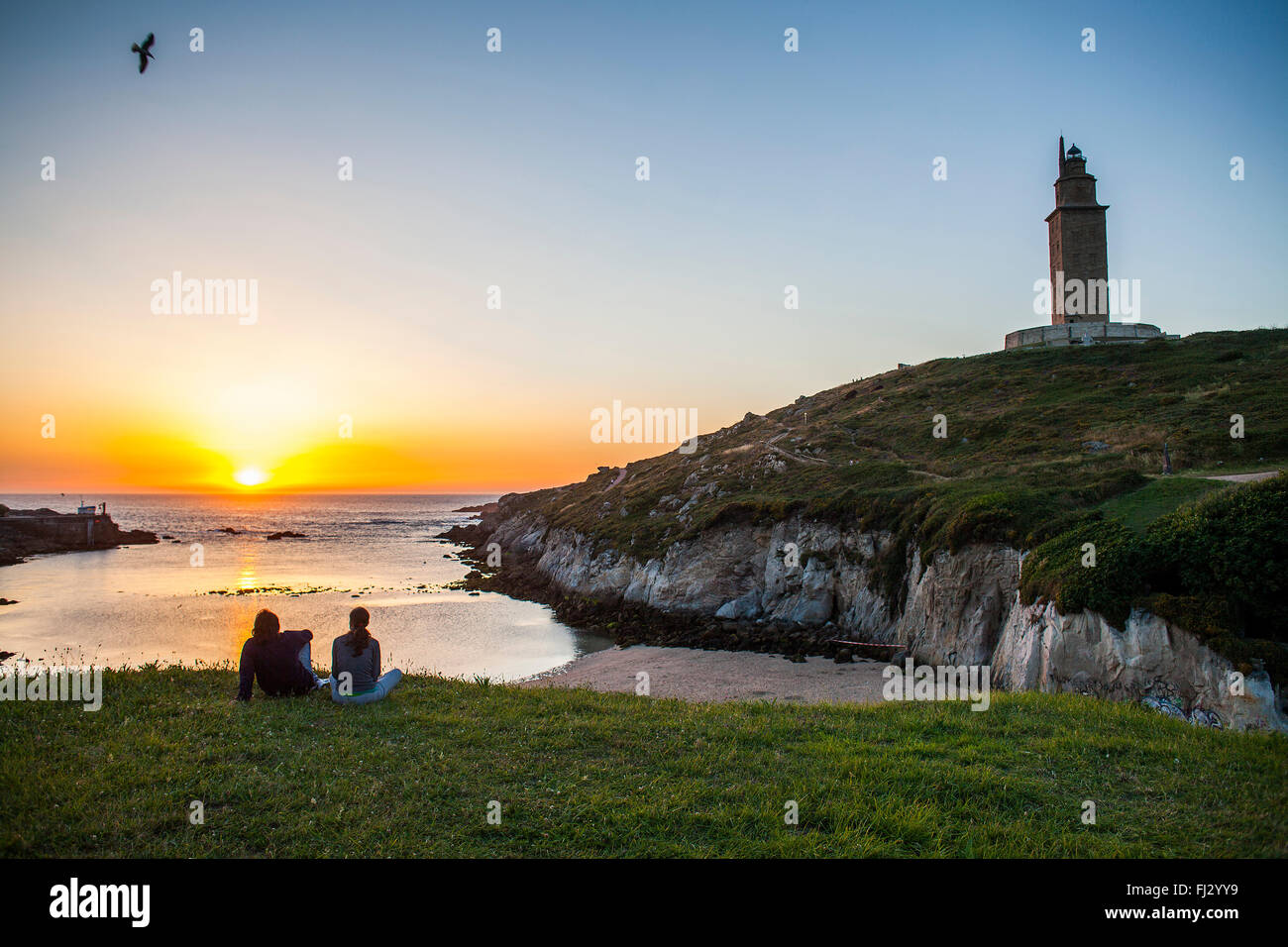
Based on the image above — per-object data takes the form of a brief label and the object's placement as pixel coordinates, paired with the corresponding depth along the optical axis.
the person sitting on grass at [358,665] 11.74
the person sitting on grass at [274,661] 11.63
